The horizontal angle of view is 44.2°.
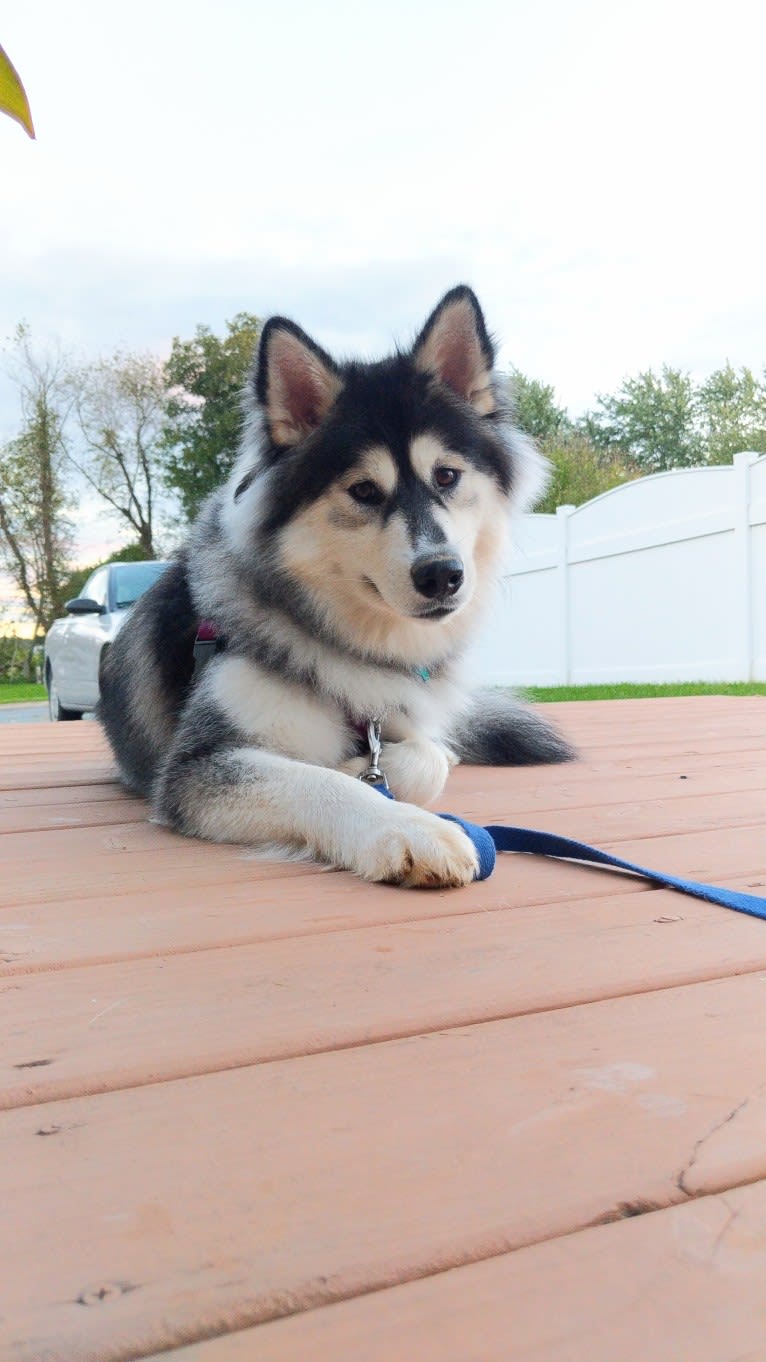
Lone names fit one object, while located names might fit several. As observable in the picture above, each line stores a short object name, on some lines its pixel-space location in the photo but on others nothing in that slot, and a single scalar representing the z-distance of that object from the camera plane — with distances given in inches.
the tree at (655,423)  1438.2
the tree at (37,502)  1034.1
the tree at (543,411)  1374.3
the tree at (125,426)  1054.4
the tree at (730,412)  1386.6
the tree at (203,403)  1013.2
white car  329.4
